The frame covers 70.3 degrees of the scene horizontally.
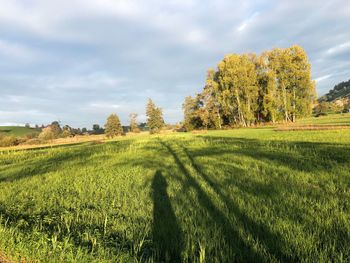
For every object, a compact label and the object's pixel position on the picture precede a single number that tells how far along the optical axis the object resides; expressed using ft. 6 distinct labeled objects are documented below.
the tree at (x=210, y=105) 227.40
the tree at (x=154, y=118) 326.24
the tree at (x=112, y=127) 345.72
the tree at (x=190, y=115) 253.44
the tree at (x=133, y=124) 388.57
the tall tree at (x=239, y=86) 205.77
